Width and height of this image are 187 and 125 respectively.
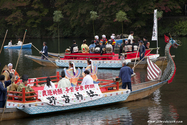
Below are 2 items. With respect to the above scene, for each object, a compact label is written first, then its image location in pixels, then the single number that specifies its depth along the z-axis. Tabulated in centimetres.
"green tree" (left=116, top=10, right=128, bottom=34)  4838
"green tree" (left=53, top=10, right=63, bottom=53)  5566
